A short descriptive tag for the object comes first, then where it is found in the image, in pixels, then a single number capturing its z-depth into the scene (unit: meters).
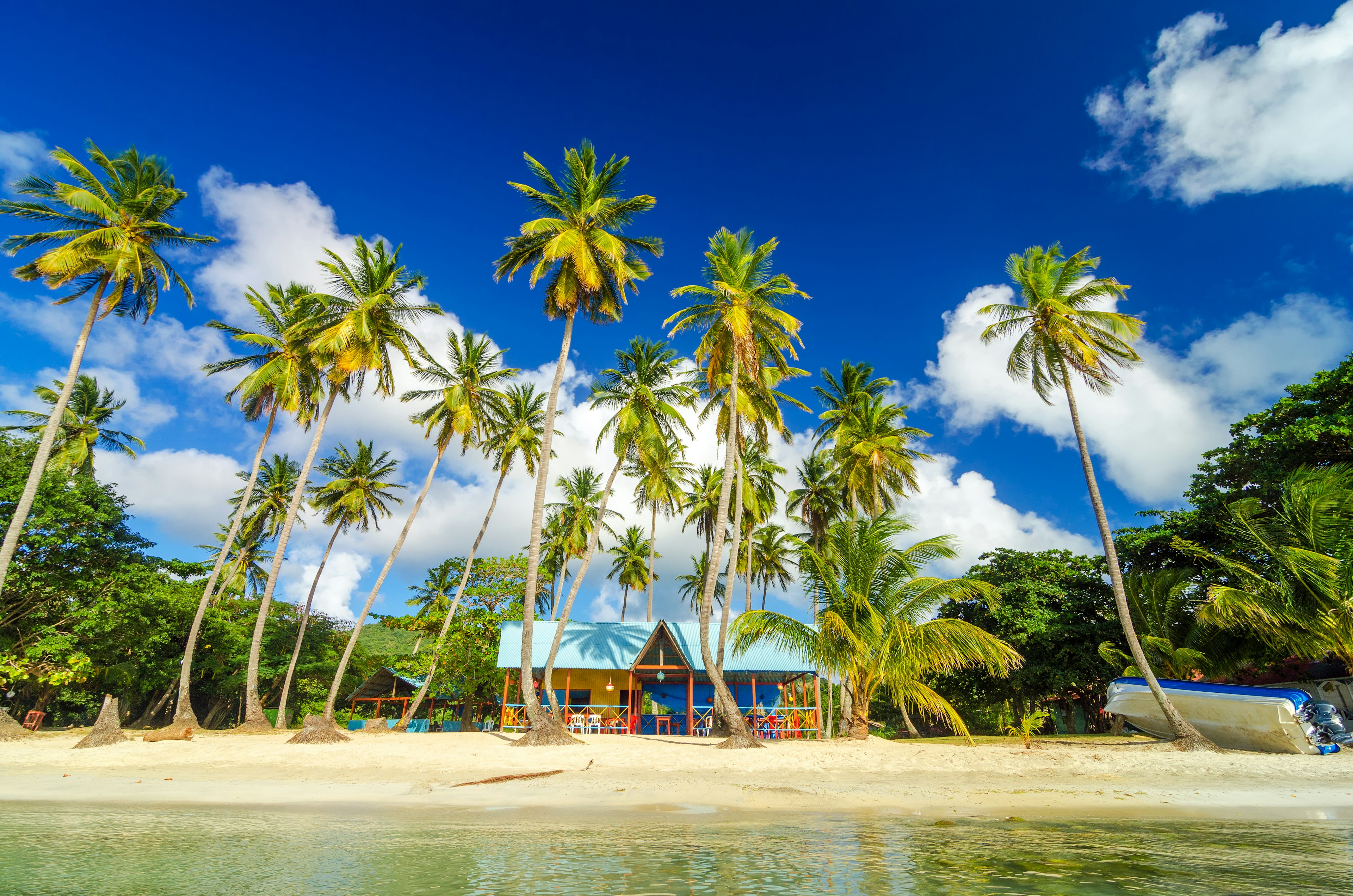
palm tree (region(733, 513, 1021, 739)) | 15.20
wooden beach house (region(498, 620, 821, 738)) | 24.03
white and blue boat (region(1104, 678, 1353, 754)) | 13.67
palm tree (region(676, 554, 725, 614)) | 37.75
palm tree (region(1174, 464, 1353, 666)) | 14.58
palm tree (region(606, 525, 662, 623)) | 39.34
